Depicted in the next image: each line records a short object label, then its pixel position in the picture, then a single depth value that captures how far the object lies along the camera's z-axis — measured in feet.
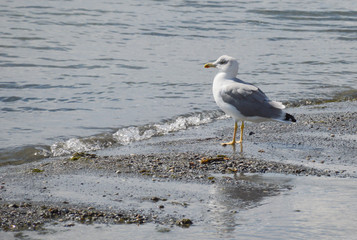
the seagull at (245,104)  49.32
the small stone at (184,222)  29.60
